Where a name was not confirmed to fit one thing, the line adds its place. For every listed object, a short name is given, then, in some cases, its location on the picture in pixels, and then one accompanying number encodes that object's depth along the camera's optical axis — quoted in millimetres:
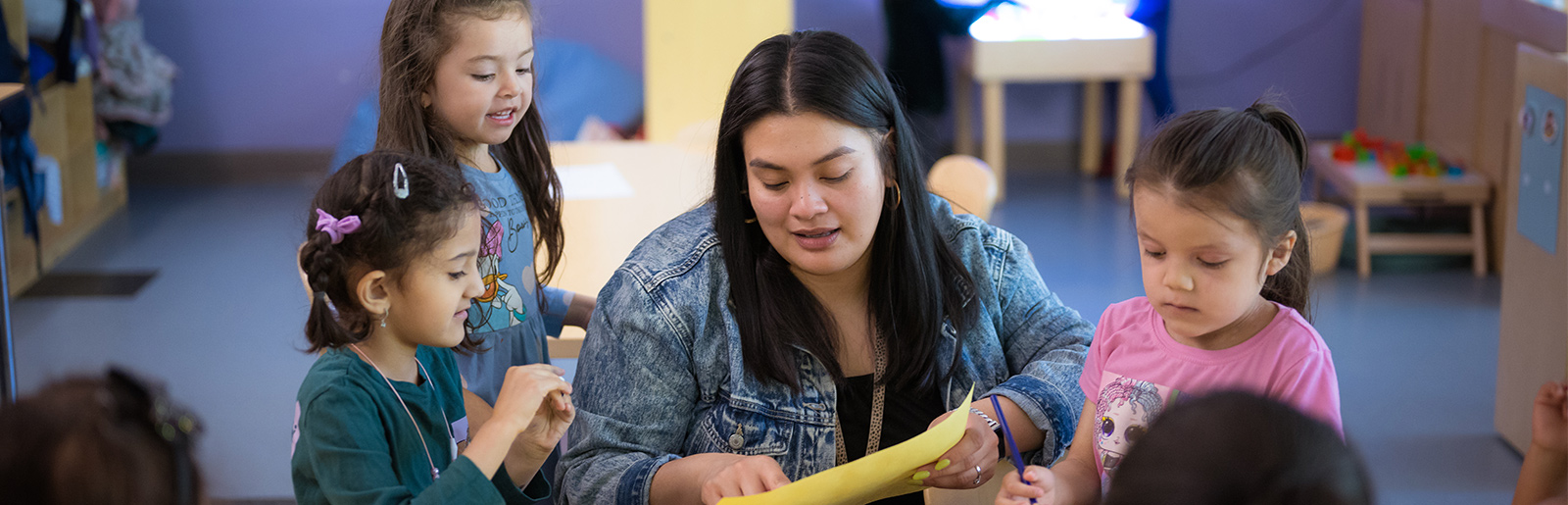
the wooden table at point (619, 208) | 2029
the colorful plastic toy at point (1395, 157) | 4234
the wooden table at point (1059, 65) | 5051
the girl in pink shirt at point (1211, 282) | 1153
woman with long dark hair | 1354
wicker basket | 4109
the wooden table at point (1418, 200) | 4125
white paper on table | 2498
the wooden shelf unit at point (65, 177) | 4188
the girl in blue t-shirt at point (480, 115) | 1669
